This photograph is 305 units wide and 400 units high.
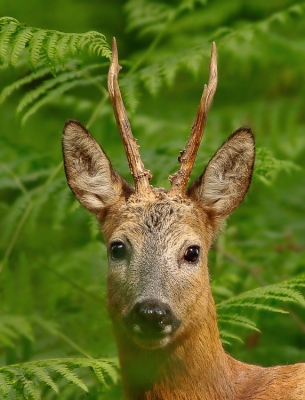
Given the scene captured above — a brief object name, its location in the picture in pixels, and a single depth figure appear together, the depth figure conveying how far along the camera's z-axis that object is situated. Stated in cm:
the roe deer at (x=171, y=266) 1096
